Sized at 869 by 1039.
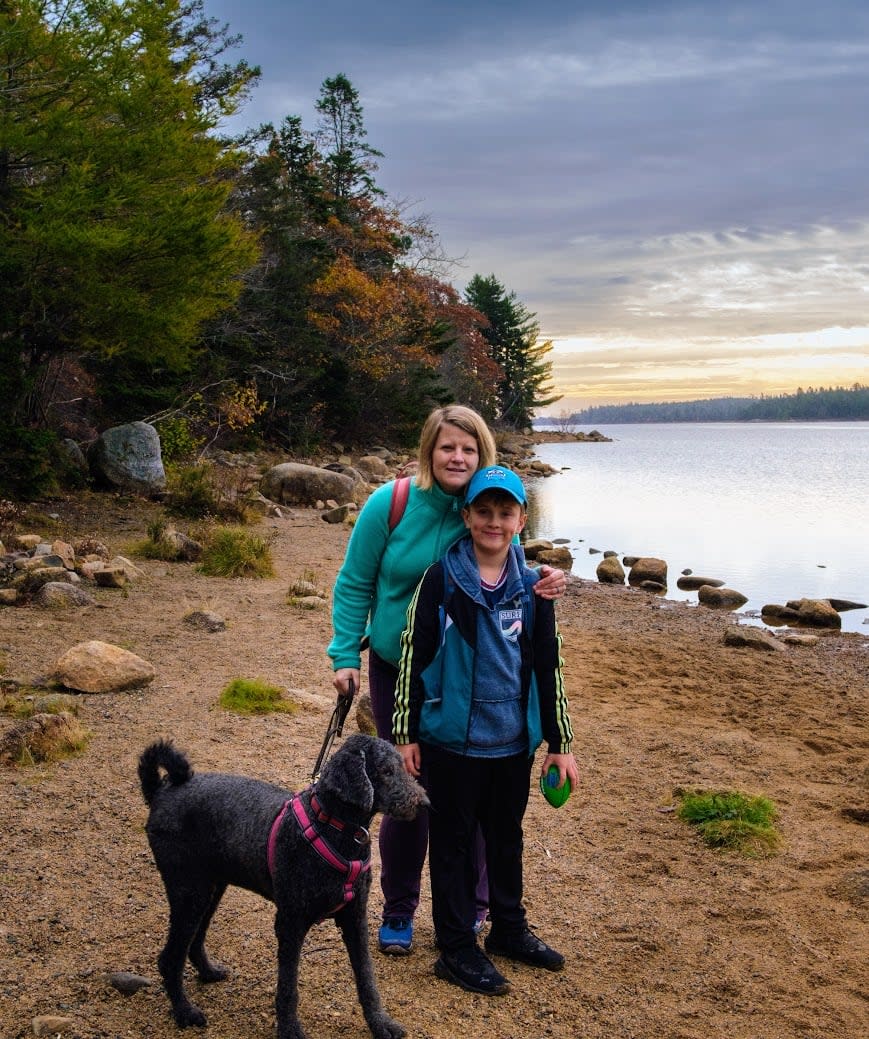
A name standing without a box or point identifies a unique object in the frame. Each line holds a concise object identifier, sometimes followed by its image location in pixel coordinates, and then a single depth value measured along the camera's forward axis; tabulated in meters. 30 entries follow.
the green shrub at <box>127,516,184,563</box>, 11.22
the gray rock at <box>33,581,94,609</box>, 8.41
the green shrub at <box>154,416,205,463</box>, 19.00
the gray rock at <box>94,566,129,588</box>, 9.44
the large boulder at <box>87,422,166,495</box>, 15.46
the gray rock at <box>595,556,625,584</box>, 15.23
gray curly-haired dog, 2.64
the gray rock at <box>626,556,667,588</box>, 15.18
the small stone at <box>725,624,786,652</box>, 9.96
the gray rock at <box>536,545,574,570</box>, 16.22
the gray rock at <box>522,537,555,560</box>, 16.73
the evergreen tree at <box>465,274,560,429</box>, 59.91
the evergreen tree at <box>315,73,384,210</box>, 35.00
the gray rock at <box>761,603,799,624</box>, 12.51
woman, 3.27
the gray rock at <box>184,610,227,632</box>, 8.27
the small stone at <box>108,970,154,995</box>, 3.11
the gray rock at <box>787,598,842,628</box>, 12.20
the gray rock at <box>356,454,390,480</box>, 26.66
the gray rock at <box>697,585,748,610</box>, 13.47
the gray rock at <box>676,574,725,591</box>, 15.04
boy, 3.13
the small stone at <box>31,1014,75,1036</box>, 2.82
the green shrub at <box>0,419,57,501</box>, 13.05
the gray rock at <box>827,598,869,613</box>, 13.59
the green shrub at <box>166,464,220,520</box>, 14.15
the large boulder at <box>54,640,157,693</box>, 6.16
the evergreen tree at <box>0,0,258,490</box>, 12.44
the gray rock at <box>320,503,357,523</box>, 17.05
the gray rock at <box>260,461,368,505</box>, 19.16
